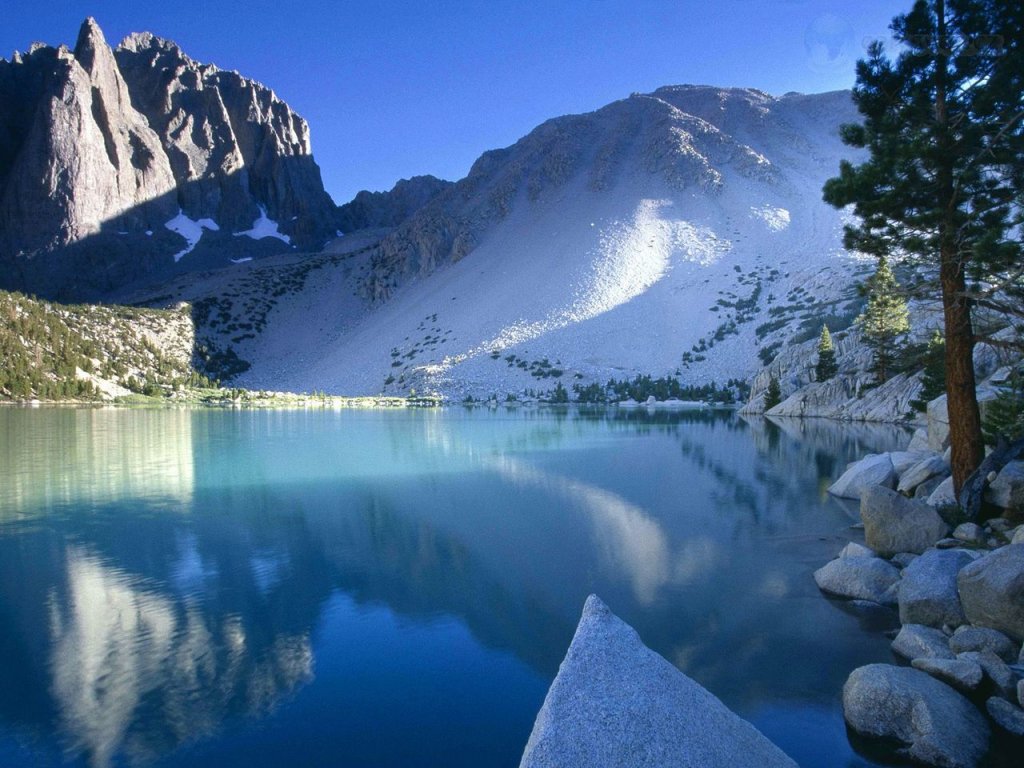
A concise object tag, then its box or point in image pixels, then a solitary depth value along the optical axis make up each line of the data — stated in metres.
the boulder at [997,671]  5.60
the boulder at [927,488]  12.65
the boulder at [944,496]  11.28
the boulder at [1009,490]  9.84
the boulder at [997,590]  6.41
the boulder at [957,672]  5.71
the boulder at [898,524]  9.89
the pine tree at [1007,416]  12.49
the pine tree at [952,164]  8.76
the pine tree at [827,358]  46.31
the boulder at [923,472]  12.97
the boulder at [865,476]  14.36
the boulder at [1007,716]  5.24
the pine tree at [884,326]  39.72
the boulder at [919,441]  17.53
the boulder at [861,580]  8.63
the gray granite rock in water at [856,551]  9.61
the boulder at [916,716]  5.06
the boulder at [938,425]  15.37
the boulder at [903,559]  9.52
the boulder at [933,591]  7.23
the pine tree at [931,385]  25.60
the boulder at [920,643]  6.51
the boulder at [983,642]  6.21
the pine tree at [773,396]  50.41
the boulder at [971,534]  9.41
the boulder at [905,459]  14.29
